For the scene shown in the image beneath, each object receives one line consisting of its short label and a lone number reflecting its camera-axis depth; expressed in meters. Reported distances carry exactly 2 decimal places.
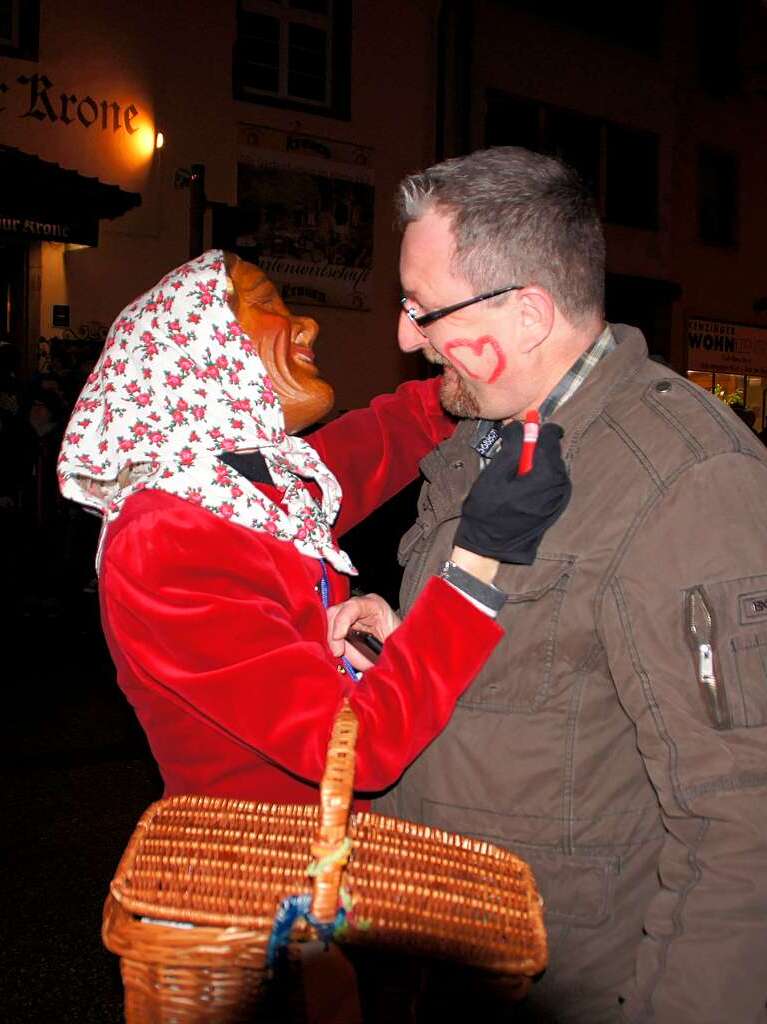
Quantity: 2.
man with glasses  1.48
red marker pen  1.60
